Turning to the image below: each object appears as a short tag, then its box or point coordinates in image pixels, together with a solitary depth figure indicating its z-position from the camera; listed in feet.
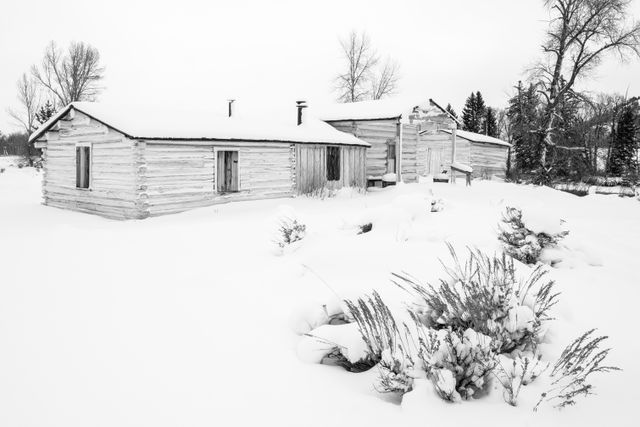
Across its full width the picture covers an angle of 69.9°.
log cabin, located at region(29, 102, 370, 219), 45.80
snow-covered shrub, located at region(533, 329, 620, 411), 9.70
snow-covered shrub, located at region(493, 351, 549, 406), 10.12
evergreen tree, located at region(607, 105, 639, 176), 128.98
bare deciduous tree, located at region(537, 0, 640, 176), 74.69
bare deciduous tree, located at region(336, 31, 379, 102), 131.44
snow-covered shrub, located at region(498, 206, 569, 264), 20.51
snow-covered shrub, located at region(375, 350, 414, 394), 10.59
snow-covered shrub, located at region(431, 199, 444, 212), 30.86
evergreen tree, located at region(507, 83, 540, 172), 84.12
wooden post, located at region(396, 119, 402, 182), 71.96
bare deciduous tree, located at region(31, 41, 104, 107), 133.69
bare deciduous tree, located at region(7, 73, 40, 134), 151.02
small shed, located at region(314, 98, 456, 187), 72.59
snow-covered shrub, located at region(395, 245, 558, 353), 11.50
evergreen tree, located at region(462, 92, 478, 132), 187.32
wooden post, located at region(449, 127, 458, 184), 76.46
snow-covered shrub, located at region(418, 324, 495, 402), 10.30
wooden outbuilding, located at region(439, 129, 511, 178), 112.37
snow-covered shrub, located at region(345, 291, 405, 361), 11.32
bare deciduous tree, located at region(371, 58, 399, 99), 136.36
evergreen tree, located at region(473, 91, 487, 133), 193.77
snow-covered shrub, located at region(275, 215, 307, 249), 25.86
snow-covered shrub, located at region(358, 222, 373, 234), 25.63
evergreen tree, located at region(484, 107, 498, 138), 184.24
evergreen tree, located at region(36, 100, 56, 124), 129.80
